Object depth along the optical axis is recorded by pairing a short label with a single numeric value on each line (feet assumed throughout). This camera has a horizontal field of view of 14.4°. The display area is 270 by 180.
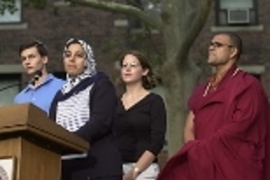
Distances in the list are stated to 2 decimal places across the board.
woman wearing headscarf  18.58
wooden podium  14.65
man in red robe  21.72
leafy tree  57.60
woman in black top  23.67
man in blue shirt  22.68
